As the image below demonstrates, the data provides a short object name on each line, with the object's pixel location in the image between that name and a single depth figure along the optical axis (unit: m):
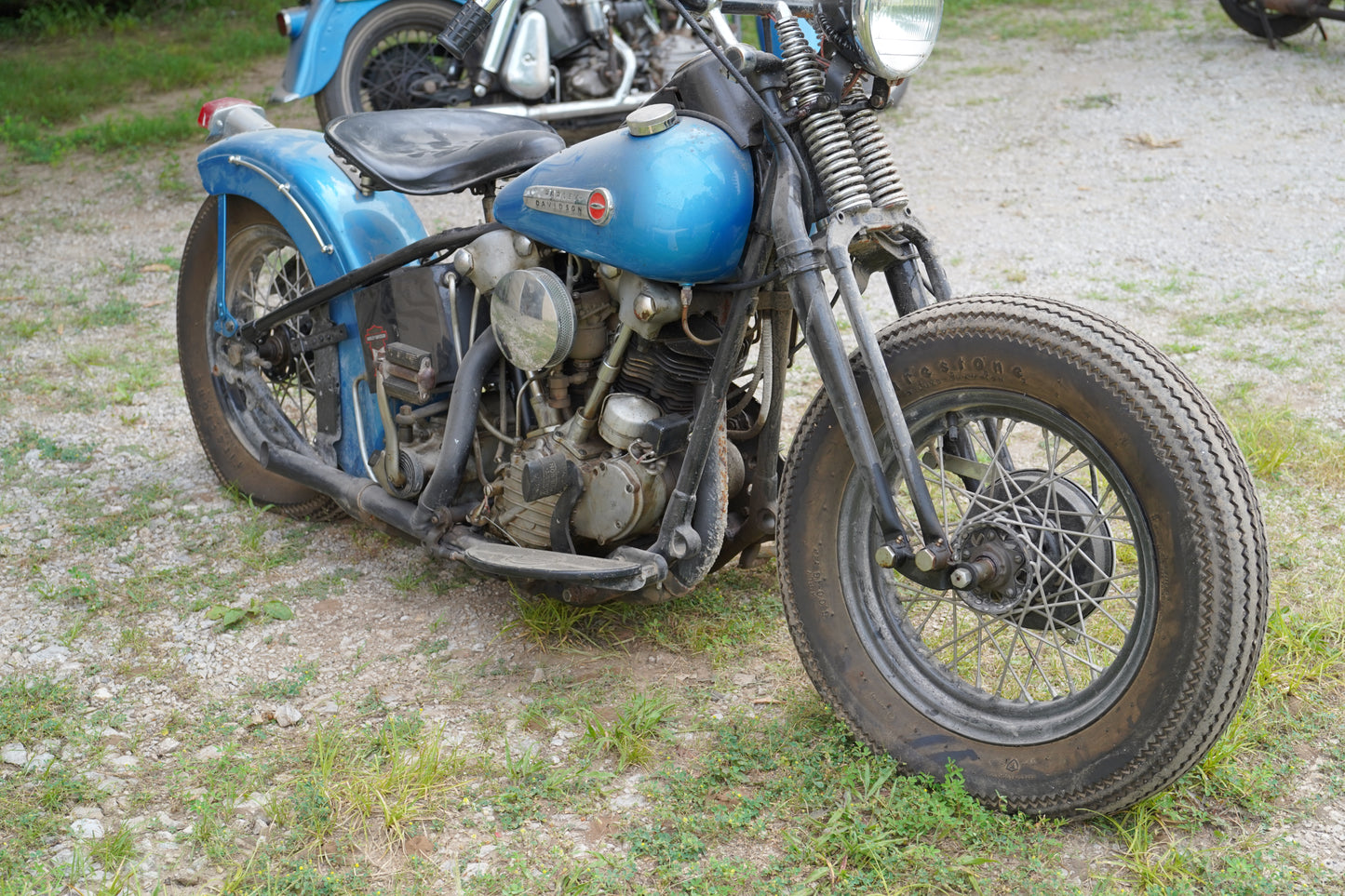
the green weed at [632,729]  2.64
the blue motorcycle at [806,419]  2.16
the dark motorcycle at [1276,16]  8.98
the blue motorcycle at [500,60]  7.02
